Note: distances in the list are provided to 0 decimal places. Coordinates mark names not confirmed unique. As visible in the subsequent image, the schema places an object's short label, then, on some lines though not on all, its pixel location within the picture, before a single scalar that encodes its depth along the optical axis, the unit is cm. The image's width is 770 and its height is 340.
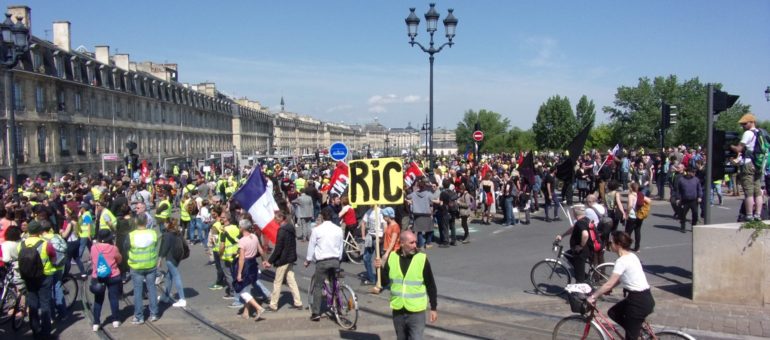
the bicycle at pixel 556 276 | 1002
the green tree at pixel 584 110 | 12388
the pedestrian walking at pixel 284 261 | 966
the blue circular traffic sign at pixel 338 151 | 1816
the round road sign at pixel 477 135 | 2425
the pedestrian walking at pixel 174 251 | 1025
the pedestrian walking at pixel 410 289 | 622
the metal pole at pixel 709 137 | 950
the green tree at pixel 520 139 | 12502
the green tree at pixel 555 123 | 11906
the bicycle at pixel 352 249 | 1421
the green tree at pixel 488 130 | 13350
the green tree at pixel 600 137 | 11900
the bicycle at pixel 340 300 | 869
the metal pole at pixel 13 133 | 1677
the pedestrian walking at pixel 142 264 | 922
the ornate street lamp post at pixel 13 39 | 1555
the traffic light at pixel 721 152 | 950
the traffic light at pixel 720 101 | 967
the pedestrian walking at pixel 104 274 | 891
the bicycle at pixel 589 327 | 646
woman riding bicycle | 638
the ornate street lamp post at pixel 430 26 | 1916
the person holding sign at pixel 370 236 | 1167
